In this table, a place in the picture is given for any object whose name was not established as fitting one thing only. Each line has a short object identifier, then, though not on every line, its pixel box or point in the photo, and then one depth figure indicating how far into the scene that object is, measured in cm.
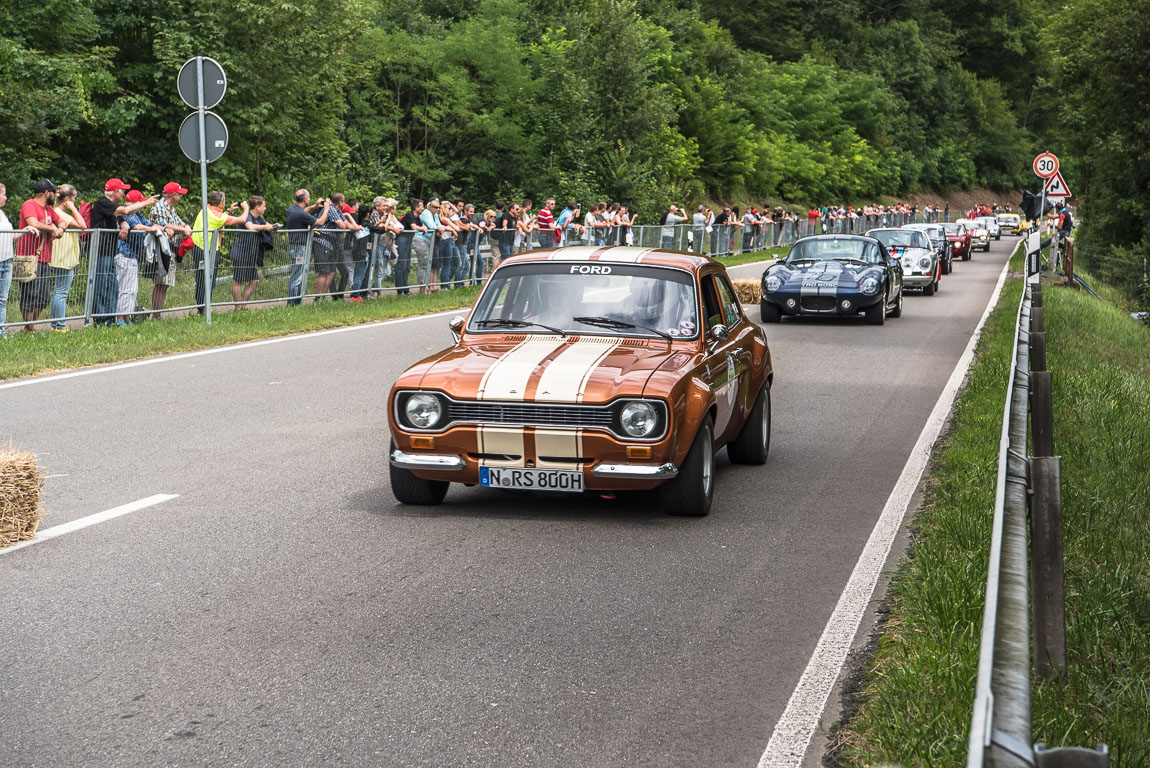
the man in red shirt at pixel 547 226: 2984
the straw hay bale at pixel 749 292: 2459
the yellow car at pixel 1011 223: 8775
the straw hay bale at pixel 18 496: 666
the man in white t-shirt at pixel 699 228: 4181
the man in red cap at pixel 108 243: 1627
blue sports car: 2091
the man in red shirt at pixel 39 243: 1523
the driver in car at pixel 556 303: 840
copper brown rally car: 721
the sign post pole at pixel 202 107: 1675
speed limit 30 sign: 3753
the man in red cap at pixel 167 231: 1739
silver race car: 2914
